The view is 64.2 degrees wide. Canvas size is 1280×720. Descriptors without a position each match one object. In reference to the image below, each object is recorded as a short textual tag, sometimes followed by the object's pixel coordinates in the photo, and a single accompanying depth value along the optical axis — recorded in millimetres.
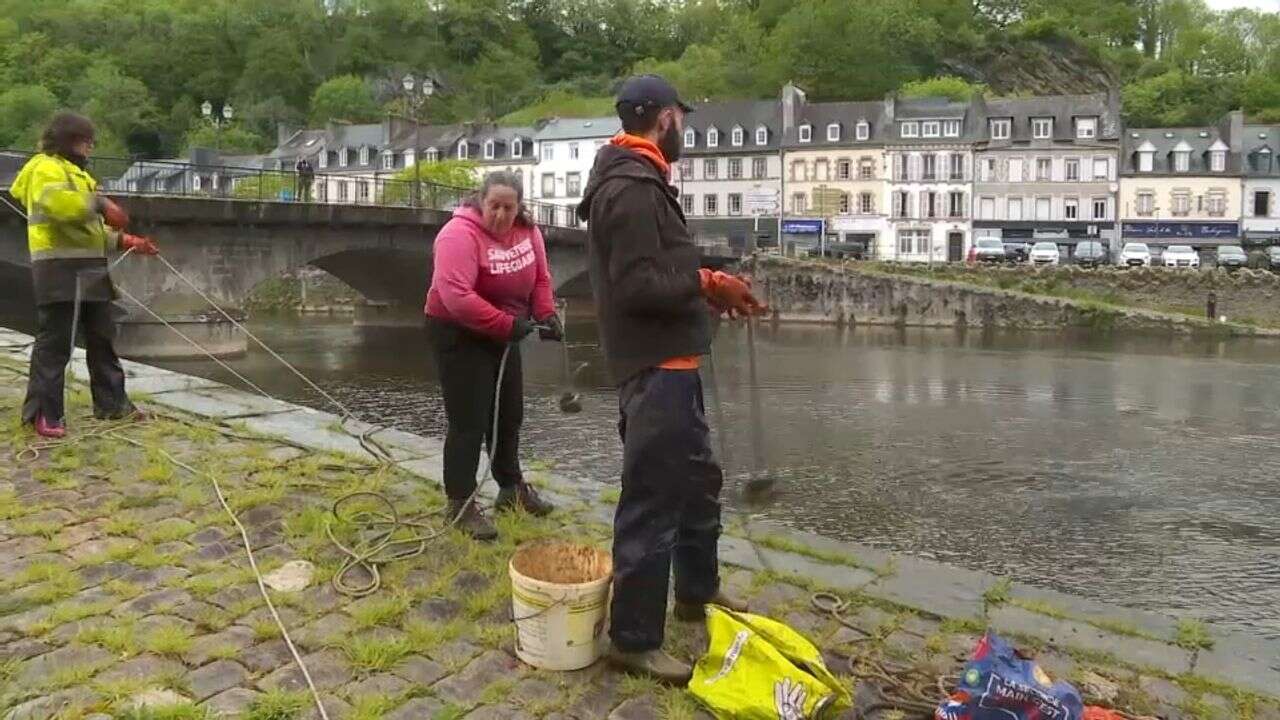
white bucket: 3457
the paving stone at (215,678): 3240
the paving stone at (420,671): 3398
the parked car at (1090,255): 48875
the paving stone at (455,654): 3553
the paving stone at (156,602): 3873
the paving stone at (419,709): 3152
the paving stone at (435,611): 3918
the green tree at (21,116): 77812
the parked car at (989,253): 50688
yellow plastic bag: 3098
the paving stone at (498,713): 3176
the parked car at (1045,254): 49344
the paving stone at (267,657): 3449
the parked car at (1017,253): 51406
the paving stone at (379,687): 3287
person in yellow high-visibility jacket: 6598
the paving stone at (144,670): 3293
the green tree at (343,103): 92750
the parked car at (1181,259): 48250
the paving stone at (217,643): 3473
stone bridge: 21719
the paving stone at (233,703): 3104
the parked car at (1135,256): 48875
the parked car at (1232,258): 47969
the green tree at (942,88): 72925
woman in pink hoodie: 4809
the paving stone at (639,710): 3240
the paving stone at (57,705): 3026
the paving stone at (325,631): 3654
